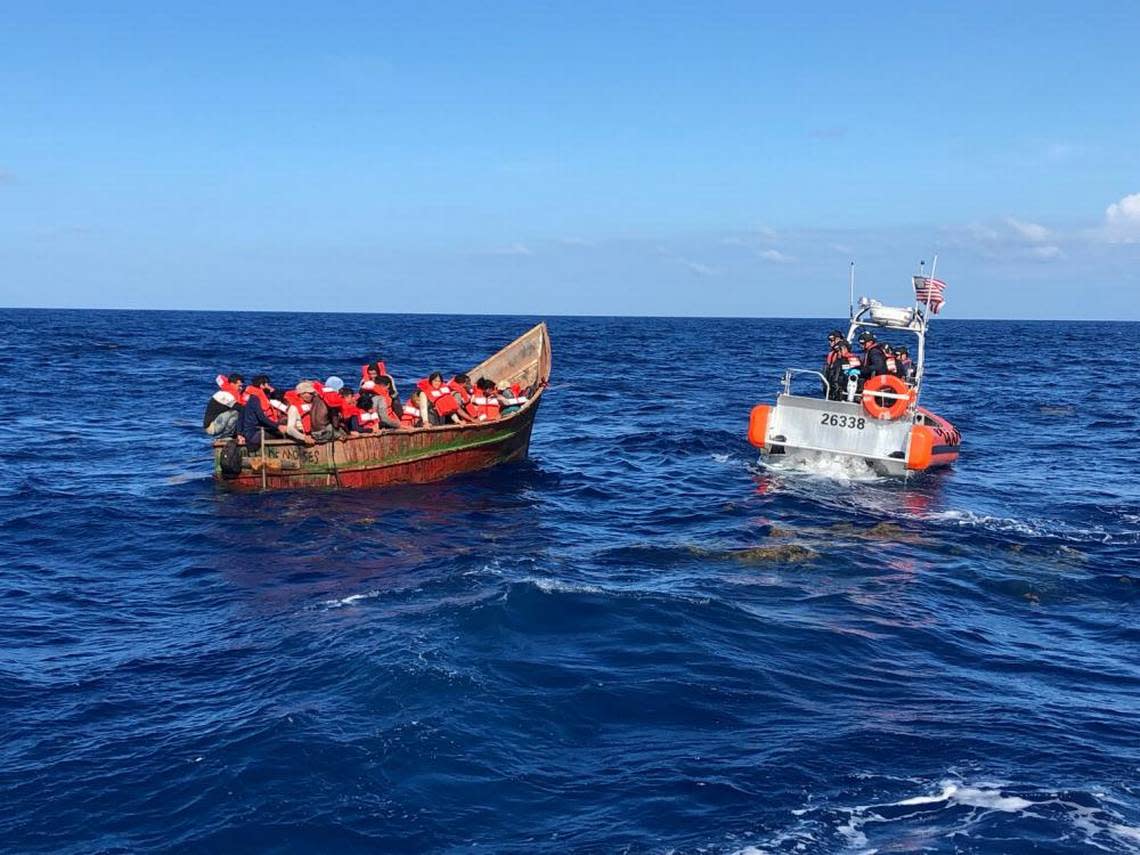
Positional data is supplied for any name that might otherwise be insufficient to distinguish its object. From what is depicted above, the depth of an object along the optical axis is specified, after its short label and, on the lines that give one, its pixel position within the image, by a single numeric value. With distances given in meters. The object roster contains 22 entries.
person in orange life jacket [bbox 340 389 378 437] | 20.28
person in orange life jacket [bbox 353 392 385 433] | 20.41
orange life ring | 19.98
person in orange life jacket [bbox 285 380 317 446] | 19.50
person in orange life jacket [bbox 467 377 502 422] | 21.92
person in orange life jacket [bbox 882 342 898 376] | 21.00
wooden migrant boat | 19.47
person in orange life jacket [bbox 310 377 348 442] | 19.78
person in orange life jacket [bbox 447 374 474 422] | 21.75
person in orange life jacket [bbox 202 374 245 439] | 19.69
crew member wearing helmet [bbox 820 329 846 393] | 21.58
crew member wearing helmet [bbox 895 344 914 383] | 21.38
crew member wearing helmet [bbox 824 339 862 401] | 21.20
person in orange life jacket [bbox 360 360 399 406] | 20.73
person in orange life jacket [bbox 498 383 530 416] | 22.74
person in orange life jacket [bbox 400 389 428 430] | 21.14
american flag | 21.34
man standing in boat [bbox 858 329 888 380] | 20.98
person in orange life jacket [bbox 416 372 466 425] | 21.42
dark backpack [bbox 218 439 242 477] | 19.06
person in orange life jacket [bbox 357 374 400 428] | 20.41
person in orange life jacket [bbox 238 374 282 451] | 19.00
